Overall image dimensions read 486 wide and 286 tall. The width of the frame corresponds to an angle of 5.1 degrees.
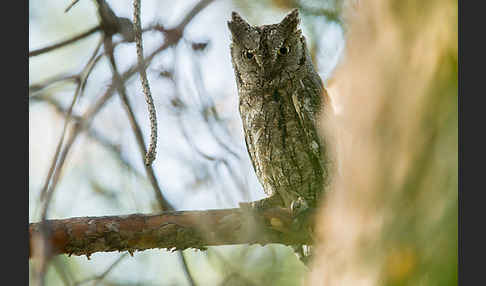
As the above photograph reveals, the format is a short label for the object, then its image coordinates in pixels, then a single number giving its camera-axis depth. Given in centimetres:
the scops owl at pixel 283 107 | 477
